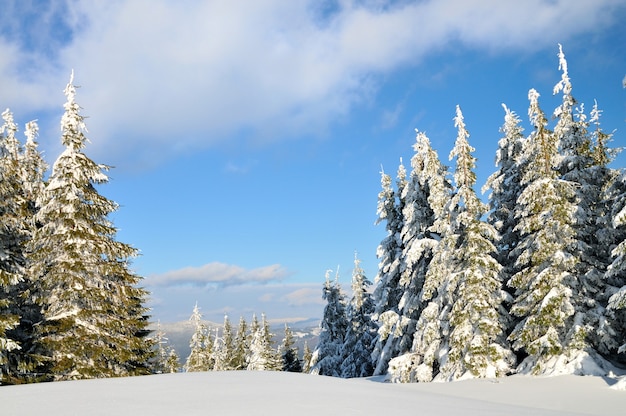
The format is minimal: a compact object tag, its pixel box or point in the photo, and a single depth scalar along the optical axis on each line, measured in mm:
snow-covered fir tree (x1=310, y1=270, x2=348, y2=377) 39219
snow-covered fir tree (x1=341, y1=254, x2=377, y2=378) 37094
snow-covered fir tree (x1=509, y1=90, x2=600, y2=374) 19109
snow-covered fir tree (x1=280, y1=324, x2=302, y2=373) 62094
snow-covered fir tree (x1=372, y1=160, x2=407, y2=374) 29547
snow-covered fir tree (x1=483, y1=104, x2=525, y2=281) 26281
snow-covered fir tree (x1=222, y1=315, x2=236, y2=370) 67000
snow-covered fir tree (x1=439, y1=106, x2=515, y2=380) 21078
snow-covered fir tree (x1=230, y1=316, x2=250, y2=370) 66938
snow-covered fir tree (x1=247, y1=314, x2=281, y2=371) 49053
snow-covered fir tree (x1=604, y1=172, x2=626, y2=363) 14595
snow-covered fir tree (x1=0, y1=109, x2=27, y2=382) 13578
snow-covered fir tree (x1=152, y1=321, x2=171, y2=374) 53006
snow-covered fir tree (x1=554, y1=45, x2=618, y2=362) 19516
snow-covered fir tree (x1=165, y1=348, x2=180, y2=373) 57238
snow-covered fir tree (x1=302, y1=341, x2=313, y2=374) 68500
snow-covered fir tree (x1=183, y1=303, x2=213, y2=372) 53156
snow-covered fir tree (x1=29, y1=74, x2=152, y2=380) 16094
